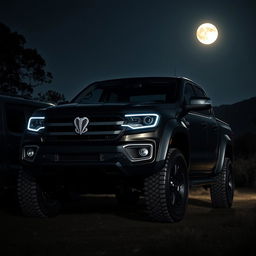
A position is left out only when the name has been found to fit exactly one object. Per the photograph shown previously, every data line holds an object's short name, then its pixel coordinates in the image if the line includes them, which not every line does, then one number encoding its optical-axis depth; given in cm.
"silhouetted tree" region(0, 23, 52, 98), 3309
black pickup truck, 739
